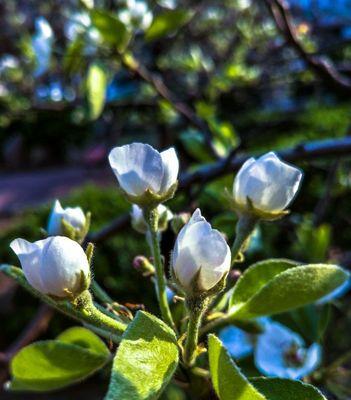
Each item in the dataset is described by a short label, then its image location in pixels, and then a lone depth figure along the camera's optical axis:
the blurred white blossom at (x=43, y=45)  0.38
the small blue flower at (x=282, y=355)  0.20
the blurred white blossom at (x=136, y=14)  0.37
